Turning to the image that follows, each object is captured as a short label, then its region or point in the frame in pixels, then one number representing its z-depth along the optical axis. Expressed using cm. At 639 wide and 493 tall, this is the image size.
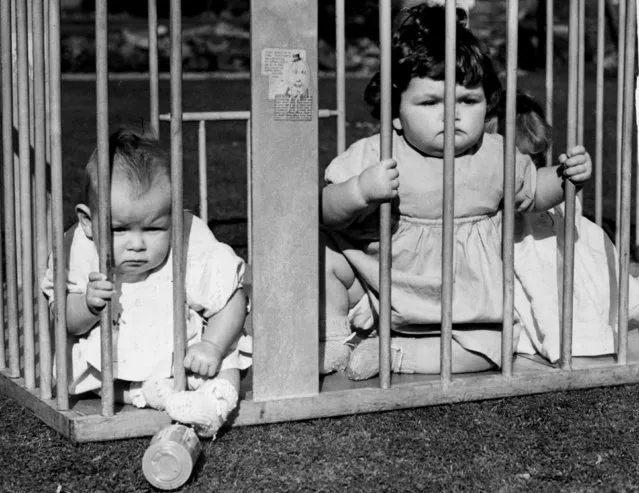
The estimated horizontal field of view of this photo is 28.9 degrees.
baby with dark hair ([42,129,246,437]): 307
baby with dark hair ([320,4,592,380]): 351
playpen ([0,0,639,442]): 296
